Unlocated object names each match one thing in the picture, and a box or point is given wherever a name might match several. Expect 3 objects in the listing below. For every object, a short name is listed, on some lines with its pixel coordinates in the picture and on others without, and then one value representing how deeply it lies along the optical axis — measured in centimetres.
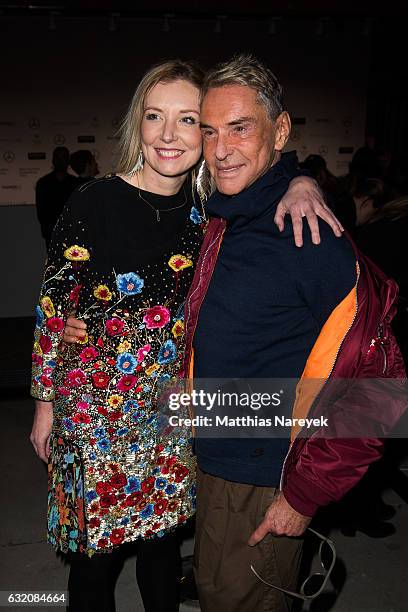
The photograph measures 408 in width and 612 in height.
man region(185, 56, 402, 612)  131
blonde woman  160
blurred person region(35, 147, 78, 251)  498
